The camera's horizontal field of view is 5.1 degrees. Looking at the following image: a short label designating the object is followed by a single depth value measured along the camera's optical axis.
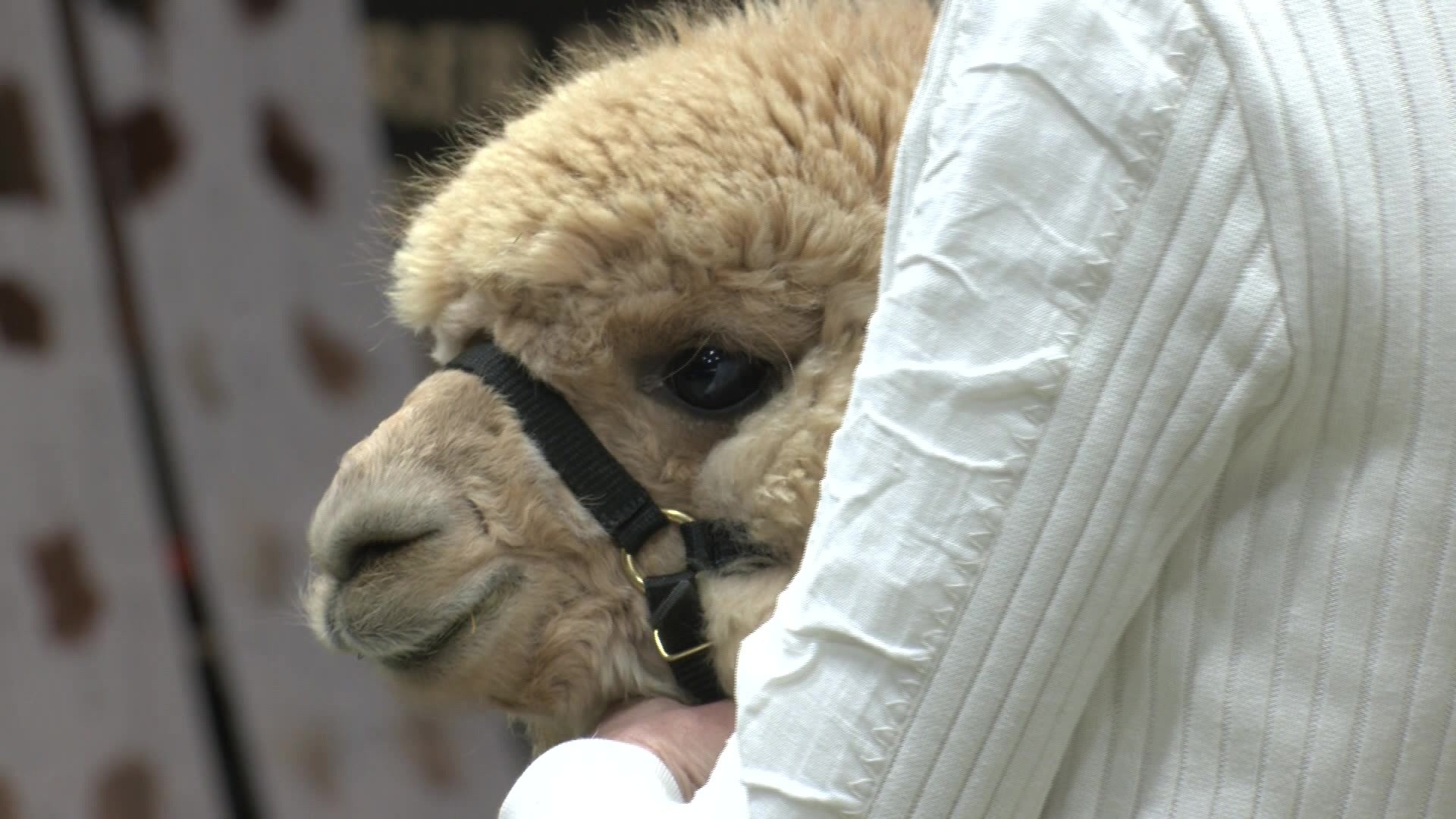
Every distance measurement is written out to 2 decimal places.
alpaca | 5.36
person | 5.21
